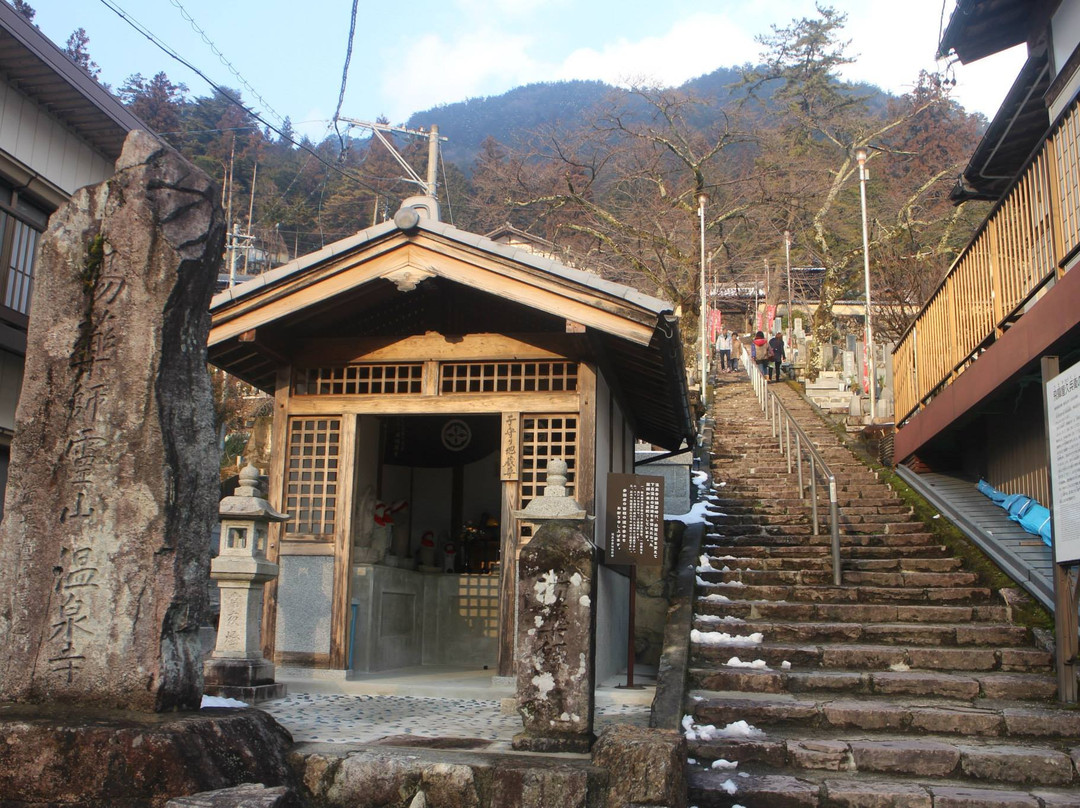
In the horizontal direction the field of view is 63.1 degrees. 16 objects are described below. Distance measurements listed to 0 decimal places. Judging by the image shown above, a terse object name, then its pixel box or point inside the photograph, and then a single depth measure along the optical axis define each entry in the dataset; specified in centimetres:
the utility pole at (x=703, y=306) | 2707
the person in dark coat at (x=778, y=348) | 2933
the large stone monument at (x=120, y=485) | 540
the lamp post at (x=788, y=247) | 3928
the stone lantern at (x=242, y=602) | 829
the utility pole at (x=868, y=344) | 2178
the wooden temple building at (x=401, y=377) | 938
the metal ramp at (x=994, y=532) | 979
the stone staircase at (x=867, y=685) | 650
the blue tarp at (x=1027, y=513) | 1084
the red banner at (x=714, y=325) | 3731
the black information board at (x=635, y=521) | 981
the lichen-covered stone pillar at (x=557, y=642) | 635
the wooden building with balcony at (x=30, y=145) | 1098
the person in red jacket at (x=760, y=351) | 3005
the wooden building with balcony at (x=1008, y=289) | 882
